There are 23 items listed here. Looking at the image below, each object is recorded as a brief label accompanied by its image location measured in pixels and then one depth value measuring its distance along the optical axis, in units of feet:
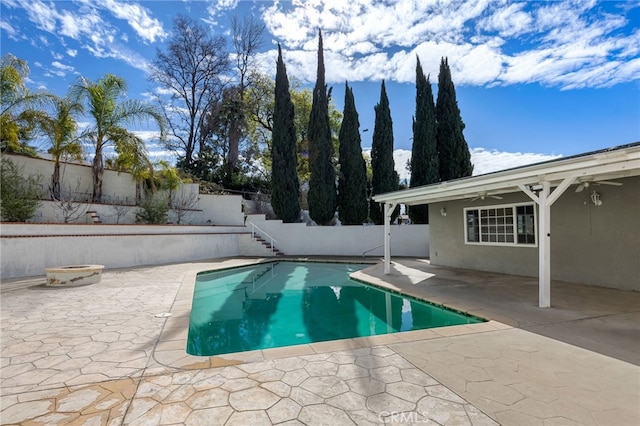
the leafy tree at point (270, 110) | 80.28
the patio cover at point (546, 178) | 16.14
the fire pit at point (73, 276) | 26.76
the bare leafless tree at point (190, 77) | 81.00
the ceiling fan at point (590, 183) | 23.15
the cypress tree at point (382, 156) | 59.26
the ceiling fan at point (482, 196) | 28.75
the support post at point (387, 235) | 33.22
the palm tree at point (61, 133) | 37.93
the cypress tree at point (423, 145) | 55.11
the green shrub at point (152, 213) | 47.03
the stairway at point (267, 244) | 55.52
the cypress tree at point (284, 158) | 58.34
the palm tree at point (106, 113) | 41.47
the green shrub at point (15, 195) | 32.35
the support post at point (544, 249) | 19.24
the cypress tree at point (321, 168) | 58.08
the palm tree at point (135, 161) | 45.84
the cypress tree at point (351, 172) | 58.59
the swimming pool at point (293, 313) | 18.06
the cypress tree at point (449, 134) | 57.11
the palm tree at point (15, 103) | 34.01
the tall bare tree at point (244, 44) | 81.37
